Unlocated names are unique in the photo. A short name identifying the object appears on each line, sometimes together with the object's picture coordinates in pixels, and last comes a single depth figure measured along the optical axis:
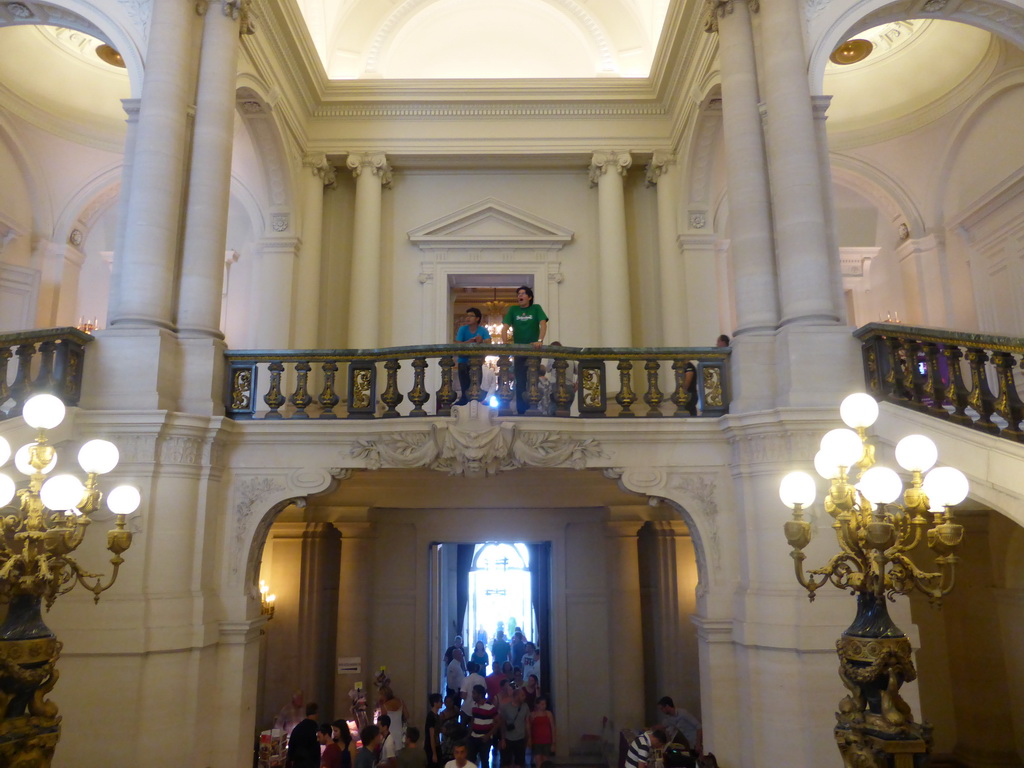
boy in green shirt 8.66
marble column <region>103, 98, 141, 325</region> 7.83
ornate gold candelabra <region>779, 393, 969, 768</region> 4.21
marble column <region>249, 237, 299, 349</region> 12.19
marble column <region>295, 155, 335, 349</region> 12.60
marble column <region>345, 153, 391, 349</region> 12.58
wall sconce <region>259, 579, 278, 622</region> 10.97
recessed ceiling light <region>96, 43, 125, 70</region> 12.52
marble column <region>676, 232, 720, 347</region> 12.25
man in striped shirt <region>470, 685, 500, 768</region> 9.84
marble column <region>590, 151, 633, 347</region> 12.59
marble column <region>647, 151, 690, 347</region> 12.46
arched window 22.17
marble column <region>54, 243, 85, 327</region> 13.93
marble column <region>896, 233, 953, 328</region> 13.33
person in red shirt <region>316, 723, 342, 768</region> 8.49
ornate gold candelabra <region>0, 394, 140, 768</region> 4.23
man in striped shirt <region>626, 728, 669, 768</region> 7.88
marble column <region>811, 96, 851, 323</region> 7.92
